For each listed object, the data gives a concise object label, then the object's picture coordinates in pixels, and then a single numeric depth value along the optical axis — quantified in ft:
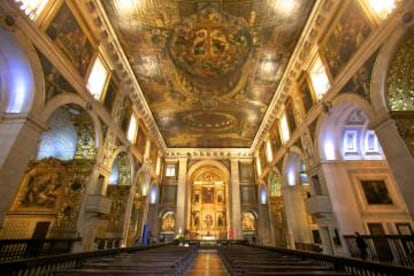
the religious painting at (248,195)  67.82
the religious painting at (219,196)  72.51
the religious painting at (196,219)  67.50
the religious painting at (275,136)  48.34
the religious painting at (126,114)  39.19
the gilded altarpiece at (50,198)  26.18
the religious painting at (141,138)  47.47
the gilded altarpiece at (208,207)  66.69
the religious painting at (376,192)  27.68
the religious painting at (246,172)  70.85
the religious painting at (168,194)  67.68
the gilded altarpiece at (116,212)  37.65
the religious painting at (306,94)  34.27
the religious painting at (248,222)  66.23
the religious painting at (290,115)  39.60
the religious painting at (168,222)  66.08
